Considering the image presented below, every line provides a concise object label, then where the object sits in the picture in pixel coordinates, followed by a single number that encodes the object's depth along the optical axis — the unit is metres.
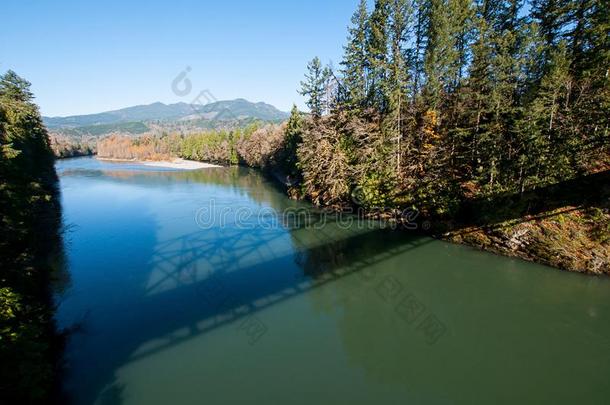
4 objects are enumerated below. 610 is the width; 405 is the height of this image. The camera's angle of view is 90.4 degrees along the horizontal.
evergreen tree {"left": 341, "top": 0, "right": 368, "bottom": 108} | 30.50
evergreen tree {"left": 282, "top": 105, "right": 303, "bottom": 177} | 44.25
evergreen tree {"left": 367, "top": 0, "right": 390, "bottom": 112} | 28.89
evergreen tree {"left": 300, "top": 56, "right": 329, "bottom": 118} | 34.38
